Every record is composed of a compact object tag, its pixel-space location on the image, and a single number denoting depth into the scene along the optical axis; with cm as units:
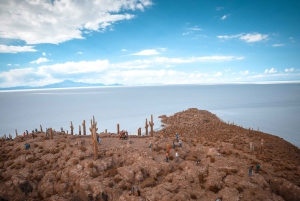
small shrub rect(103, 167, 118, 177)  2045
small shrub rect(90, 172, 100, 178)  2027
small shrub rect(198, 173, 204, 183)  1861
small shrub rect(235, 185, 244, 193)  1675
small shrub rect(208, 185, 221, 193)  1723
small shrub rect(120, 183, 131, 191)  1877
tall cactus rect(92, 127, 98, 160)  2249
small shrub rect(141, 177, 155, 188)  1878
